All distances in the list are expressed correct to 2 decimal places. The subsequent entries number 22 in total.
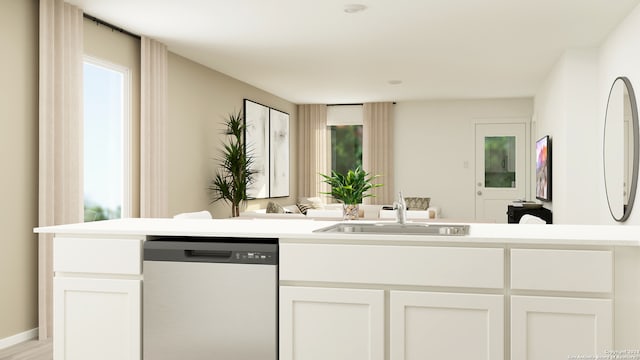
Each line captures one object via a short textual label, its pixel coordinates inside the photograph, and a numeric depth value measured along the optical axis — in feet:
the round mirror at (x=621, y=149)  14.93
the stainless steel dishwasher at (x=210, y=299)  8.06
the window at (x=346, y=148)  50.65
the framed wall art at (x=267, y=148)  26.68
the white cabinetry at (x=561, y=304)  7.16
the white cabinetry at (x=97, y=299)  8.48
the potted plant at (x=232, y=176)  22.27
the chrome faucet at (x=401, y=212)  9.53
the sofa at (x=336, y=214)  18.31
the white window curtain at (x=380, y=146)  32.89
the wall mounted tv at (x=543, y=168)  22.79
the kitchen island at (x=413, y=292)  7.20
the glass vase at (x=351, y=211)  14.38
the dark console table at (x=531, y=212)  23.21
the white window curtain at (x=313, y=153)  34.17
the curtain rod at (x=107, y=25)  15.32
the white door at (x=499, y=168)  31.71
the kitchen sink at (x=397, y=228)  9.07
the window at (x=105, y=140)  15.85
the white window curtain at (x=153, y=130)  17.62
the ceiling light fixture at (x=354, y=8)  14.37
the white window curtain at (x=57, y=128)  13.37
